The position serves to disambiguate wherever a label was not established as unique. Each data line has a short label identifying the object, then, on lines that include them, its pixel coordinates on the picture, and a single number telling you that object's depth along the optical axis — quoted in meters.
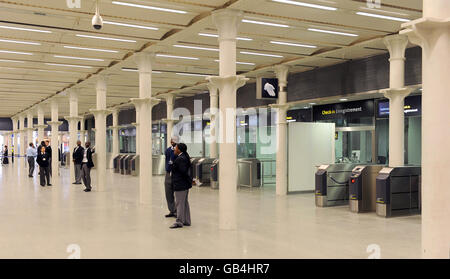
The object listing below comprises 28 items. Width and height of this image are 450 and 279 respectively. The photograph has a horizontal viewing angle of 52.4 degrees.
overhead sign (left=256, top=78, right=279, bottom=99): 13.94
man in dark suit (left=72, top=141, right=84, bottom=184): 16.11
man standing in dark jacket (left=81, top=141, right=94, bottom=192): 14.99
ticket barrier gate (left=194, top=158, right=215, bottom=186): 17.97
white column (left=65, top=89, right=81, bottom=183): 18.55
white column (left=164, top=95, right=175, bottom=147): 22.16
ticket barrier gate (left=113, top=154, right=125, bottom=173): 25.98
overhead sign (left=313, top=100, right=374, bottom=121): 15.00
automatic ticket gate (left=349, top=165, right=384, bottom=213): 10.82
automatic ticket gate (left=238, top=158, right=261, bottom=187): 16.89
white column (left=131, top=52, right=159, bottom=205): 12.42
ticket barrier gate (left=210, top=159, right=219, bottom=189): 16.64
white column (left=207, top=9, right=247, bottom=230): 8.45
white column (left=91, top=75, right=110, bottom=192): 15.16
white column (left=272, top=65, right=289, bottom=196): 14.45
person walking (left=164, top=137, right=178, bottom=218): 9.16
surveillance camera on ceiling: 6.00
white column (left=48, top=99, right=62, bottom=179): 21.20
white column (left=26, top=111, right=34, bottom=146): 30.80
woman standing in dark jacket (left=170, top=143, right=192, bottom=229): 8.38
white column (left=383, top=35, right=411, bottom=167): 10.88
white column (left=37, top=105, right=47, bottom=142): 25.62
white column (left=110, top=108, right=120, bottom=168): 28.90
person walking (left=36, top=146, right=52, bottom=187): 16.25
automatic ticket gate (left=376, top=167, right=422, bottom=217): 10.25
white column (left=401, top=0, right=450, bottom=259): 4.38
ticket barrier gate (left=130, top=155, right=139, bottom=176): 23.16
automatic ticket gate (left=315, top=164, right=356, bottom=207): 11.74
